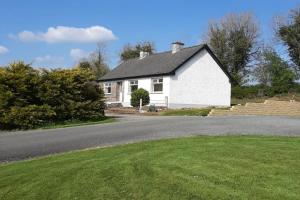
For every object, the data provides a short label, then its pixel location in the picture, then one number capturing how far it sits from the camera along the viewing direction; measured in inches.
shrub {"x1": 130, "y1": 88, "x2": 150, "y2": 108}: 891.2
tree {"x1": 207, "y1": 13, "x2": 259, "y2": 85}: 1514.9
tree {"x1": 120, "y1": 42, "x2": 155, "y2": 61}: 1893.1
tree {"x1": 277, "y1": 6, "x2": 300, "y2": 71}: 1334.3
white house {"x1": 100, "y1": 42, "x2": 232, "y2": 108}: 906.1
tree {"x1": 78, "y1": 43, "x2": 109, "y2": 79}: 1982.6
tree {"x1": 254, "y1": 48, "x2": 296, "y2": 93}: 1187.1
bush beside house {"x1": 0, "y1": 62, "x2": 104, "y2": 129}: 546.7
